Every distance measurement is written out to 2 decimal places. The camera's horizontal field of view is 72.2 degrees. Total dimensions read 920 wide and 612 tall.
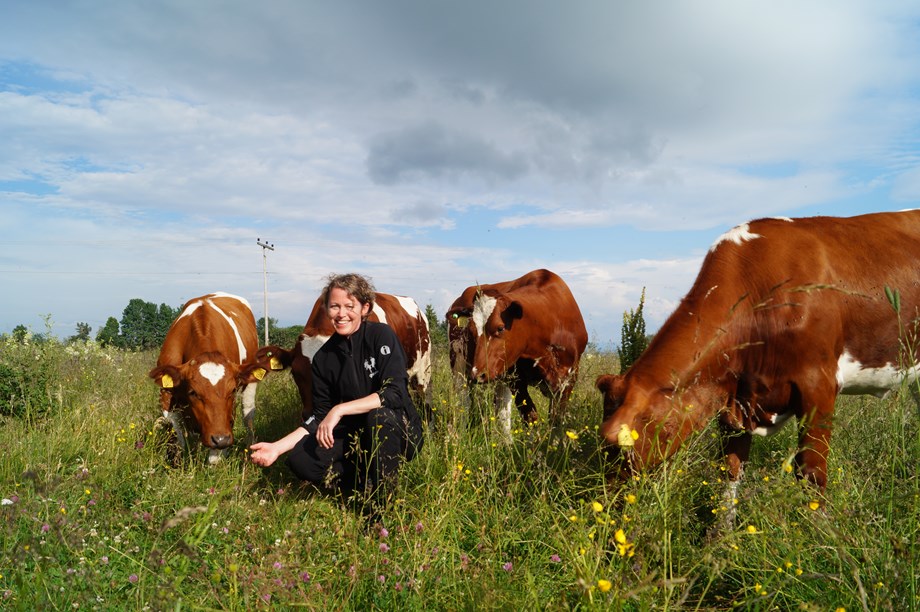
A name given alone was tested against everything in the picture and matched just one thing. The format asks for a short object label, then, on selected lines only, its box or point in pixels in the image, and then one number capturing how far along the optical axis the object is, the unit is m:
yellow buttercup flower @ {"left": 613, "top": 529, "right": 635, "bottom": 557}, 2.21
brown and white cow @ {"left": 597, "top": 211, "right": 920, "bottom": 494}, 4.00
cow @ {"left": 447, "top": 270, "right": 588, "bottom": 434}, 7.21
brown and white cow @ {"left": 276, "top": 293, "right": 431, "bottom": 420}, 6.06
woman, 4.45
